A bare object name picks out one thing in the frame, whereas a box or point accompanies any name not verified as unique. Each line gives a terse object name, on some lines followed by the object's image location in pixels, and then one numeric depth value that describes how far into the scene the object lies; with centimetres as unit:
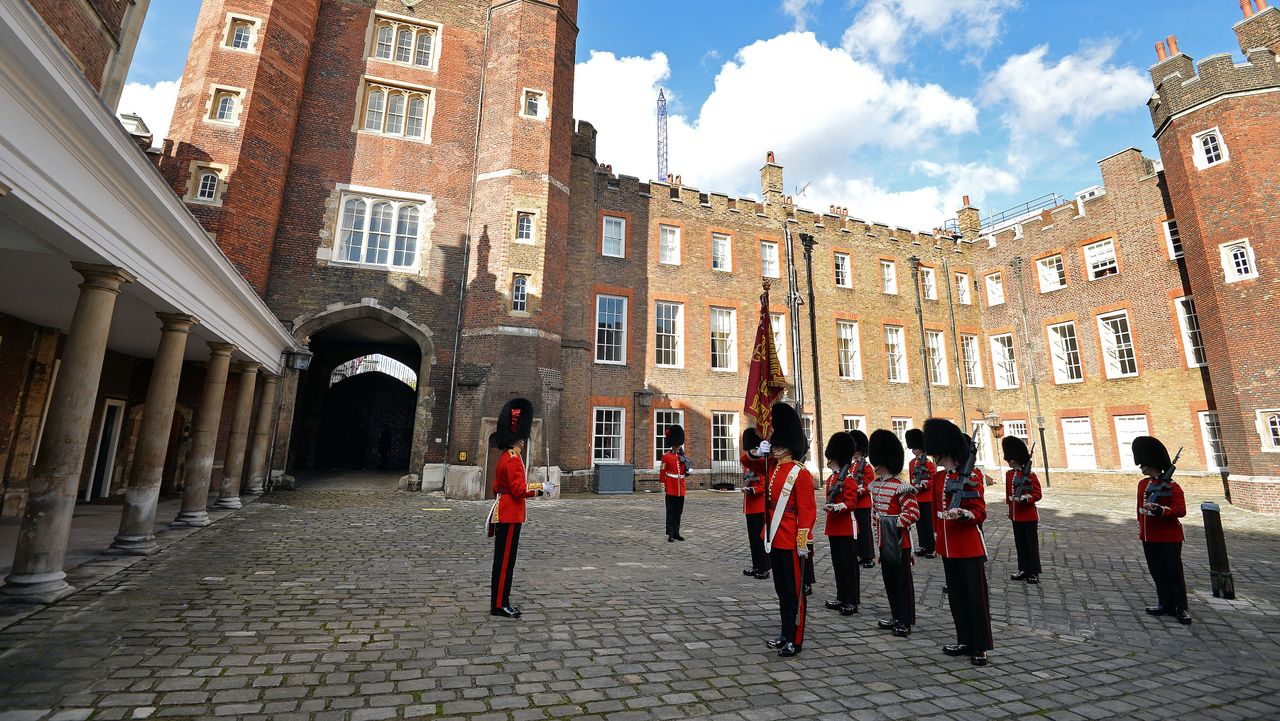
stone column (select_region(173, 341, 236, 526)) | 969
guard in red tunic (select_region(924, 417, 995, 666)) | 458
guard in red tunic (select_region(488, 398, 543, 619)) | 532
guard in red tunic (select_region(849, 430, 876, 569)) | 838
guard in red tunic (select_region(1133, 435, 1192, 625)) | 594
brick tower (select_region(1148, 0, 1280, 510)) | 1558
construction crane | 7410
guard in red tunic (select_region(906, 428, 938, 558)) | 848
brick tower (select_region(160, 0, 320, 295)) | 1595
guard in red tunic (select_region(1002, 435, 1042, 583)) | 758
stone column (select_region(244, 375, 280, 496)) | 1476
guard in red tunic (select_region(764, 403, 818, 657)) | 462
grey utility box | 1850
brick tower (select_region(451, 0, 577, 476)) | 1719
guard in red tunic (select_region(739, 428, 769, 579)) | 753
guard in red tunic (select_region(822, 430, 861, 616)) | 598
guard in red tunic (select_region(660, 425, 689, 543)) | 1001
